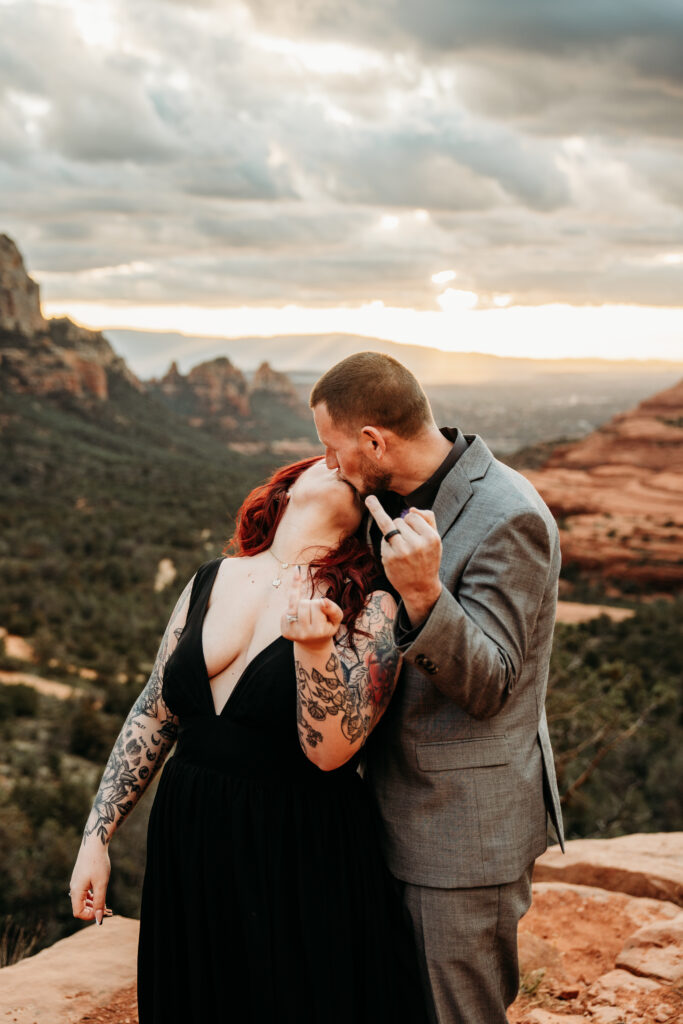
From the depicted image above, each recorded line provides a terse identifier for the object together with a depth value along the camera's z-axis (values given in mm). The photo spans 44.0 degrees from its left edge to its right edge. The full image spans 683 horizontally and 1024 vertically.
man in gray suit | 2121
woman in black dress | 2262
